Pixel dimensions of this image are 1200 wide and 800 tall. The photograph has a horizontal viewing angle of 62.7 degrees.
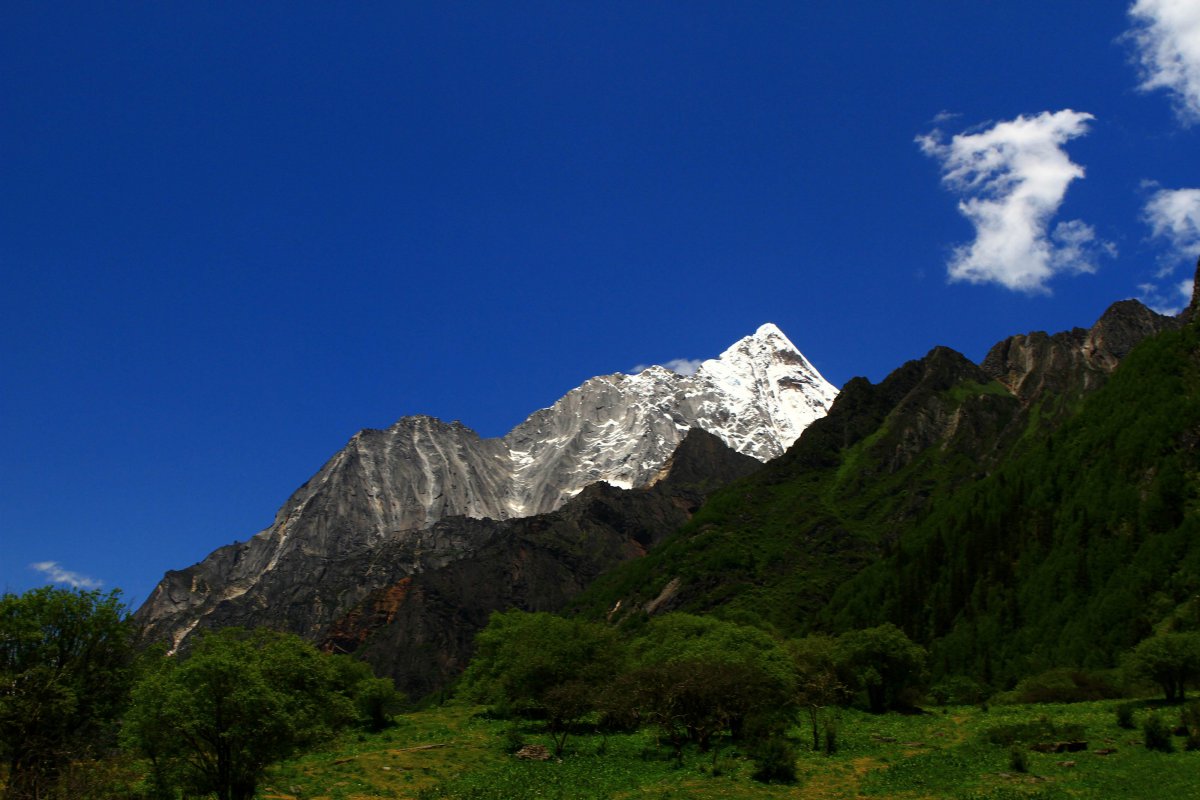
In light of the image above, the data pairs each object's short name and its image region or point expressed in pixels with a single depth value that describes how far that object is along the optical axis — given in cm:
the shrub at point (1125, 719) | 6081
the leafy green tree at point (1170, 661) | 7062
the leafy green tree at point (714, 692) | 6631
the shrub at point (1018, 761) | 5135
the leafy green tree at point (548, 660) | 8031
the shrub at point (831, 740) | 6350
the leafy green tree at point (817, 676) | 7225
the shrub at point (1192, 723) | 5144
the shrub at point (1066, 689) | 9412
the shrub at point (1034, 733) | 5926
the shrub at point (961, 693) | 11500
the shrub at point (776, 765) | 5475
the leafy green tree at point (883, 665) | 8900
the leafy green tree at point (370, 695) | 8806
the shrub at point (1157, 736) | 5256
